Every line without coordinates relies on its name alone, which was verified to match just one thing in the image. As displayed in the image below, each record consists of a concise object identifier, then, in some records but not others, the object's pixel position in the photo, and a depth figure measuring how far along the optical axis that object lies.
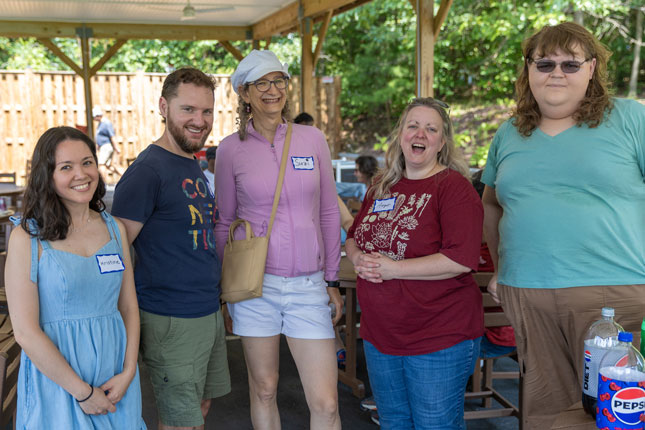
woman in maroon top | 2.01
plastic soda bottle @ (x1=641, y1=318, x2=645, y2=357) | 1.48
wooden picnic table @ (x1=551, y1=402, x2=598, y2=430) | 1.48
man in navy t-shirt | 2.00
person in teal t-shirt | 1.82
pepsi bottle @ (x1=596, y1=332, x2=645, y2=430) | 1.32
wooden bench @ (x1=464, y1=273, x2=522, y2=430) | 2.87
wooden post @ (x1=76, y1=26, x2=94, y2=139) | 10.67
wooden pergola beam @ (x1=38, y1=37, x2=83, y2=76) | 10.63
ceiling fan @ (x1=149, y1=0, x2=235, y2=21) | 9.24
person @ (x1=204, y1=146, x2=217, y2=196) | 5.25
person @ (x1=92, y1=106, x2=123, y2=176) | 12.45
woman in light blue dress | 1.69
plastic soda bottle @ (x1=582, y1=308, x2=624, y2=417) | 1.48
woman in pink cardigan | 2.24
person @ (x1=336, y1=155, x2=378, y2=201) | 5.71
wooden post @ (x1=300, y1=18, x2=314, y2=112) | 9.20
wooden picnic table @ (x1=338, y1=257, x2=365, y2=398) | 3.51
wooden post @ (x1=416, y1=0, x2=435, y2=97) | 5.84
